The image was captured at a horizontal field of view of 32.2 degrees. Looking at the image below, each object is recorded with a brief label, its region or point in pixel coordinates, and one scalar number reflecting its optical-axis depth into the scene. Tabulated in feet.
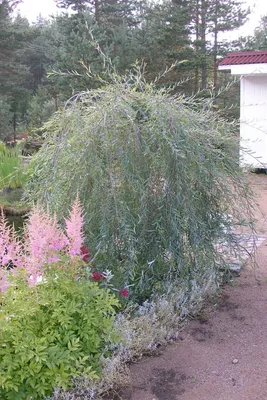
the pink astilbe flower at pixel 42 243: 7.50
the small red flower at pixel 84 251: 9.07
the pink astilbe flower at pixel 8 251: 7.50
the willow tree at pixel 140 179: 10.78
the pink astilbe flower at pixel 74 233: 7.86
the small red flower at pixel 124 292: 9.36
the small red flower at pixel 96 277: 8.87
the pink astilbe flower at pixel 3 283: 7.39
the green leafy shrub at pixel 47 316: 7.07
